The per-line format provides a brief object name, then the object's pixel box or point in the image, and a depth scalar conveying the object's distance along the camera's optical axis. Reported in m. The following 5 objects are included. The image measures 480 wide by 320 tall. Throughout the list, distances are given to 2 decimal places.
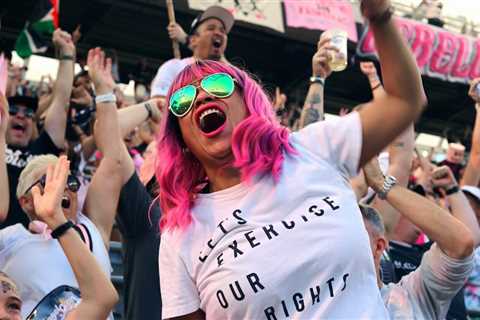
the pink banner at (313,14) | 10.22
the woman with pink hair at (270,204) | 1.63
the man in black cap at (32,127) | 4.13
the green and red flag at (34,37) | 7.62
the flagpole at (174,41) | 4.99
